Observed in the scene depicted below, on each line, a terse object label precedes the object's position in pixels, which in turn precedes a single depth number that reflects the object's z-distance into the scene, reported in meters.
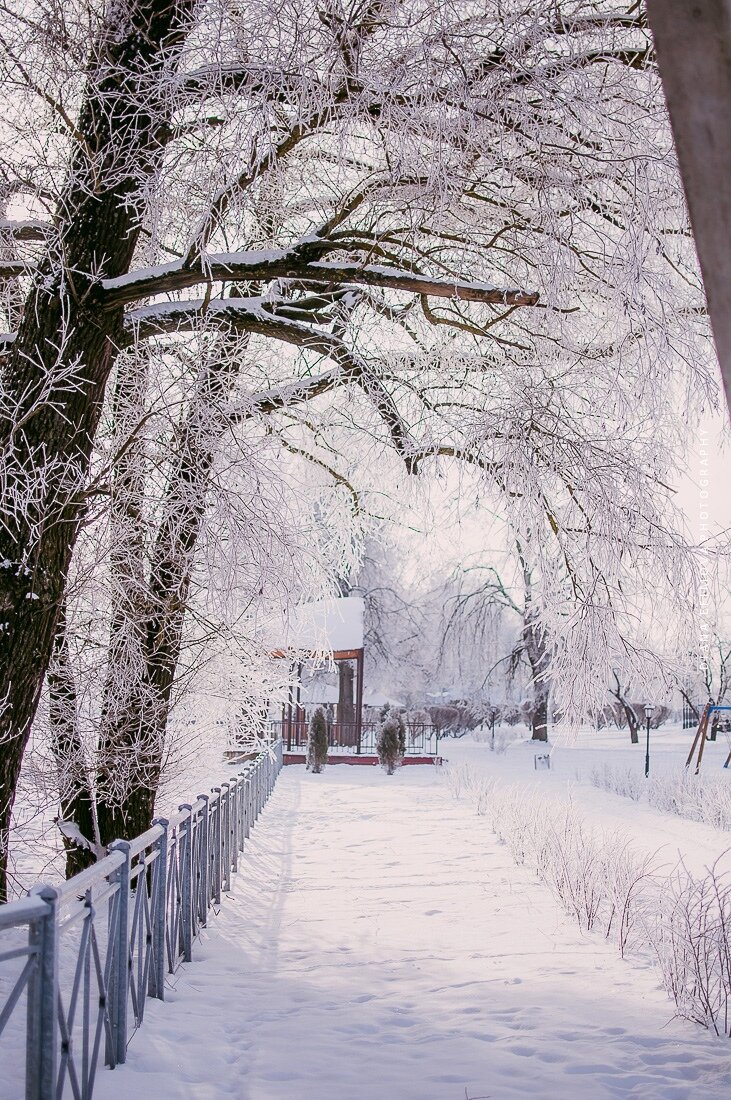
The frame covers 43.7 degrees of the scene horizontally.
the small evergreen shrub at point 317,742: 22.34
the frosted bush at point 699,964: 4.74
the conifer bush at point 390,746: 21.83
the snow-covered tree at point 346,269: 4.47
